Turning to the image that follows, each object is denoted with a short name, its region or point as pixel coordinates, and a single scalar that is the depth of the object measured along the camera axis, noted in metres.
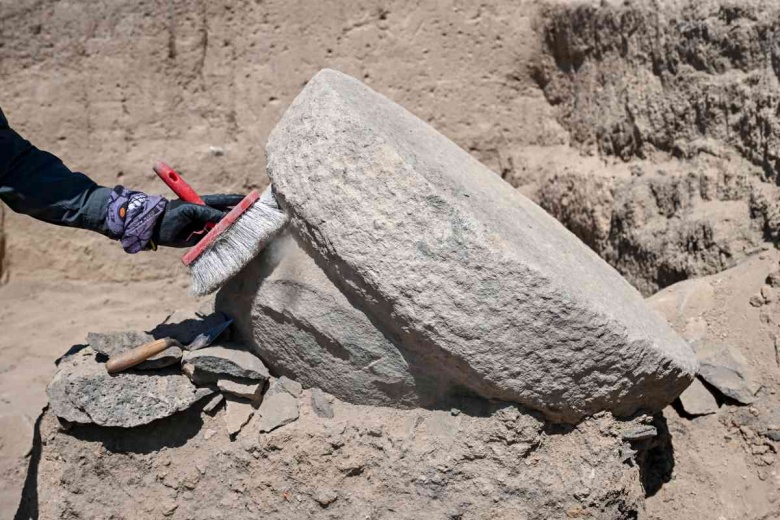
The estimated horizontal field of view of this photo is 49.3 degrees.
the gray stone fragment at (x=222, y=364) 2.52
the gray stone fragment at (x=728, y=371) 2.69
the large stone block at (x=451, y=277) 2.12
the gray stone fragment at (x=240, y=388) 2.54
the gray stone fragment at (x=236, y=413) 2.54
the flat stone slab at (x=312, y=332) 2.36
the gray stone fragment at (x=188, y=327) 2.70
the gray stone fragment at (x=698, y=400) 2.73
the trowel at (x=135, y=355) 2.51
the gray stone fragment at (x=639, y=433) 2.40
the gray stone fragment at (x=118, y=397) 2.52
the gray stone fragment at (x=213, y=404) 2.57
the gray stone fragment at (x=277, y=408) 2.52
